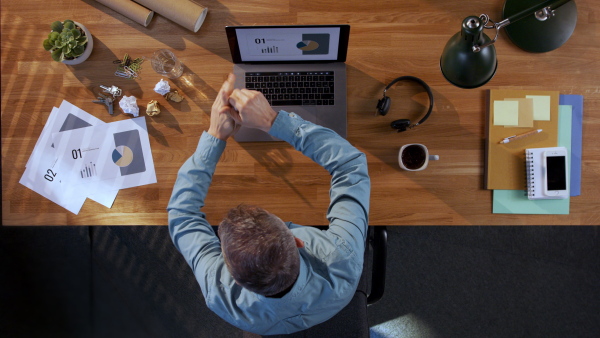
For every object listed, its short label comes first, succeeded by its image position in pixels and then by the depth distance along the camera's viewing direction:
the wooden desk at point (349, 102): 1.24
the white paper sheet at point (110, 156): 1.27
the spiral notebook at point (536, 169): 1.20
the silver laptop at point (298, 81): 1.18
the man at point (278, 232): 0.88
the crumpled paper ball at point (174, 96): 1.24
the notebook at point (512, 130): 1.22
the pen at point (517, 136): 1.20
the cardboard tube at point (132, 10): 1.22
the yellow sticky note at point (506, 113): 1.22
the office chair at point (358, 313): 1.23
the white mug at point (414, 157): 1.16
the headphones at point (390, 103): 1.17
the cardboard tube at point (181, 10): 1.20
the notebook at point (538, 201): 1.22
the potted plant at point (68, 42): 1.17
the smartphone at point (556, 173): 1.20
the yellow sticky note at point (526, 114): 1.21
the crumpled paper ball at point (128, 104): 1.22
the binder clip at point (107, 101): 1.25
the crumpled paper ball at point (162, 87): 1.22
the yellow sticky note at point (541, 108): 1.22
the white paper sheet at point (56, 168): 1.27
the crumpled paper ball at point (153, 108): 1.24
